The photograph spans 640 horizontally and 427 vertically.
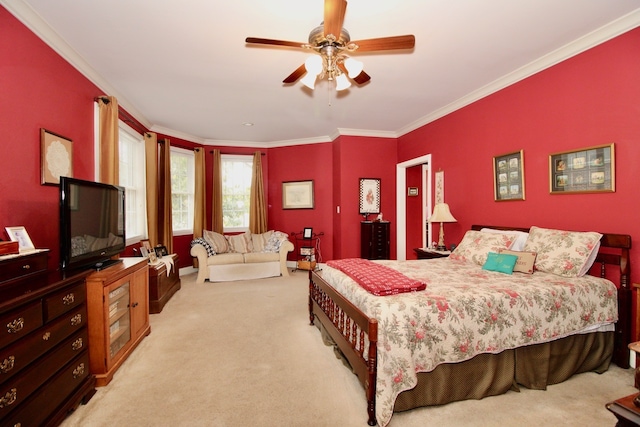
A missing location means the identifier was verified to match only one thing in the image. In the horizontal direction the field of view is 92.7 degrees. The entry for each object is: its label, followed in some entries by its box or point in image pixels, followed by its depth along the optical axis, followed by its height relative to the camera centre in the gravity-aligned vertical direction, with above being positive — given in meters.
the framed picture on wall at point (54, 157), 2.45 +0.52
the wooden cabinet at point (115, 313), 2.19 -0.79
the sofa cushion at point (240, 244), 5.86 -0.56
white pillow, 3.06 -0.31
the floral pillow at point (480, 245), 3.08 -0.36
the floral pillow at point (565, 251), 2.46 -0.35
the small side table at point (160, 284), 3.78 -0.91
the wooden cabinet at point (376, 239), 5.45 -0.47
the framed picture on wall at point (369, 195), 5.74 +0.33
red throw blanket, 2.07 -0.50
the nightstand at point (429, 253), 3.96 -0.55
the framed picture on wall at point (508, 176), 3.36 +0.40
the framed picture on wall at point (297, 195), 6.44 +0.41
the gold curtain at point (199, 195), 6.06 +0.40
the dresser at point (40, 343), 1.43 -0.68
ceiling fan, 1.86 +1.14
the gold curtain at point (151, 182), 4.86 +0.55
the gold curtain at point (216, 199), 6.29 +0.33
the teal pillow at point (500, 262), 2.69 -0.47
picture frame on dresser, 1.99 -0.13
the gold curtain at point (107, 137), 3.35 +0.89
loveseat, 5.32 -0.73
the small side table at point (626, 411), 1.08 -0.74
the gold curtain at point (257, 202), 6.45 +0.26
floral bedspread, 1.79 -0.70
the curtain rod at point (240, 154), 6.55 +1.32
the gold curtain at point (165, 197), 5.27 +0.33
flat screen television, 2.11 -0.05
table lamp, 4.09 -0.04
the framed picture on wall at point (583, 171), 2.58 +0.36
